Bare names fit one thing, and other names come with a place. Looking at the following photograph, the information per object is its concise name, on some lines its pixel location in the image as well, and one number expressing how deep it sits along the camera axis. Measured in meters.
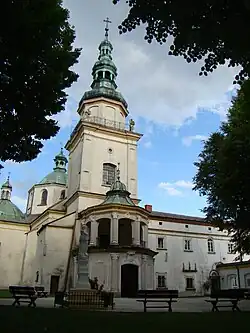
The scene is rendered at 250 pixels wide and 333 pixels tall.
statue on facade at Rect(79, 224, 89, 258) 18.69
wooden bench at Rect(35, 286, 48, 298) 24.35
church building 32.91
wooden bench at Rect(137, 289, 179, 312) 14.39
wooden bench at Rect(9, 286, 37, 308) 15.12
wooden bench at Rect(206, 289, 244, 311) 14.49
